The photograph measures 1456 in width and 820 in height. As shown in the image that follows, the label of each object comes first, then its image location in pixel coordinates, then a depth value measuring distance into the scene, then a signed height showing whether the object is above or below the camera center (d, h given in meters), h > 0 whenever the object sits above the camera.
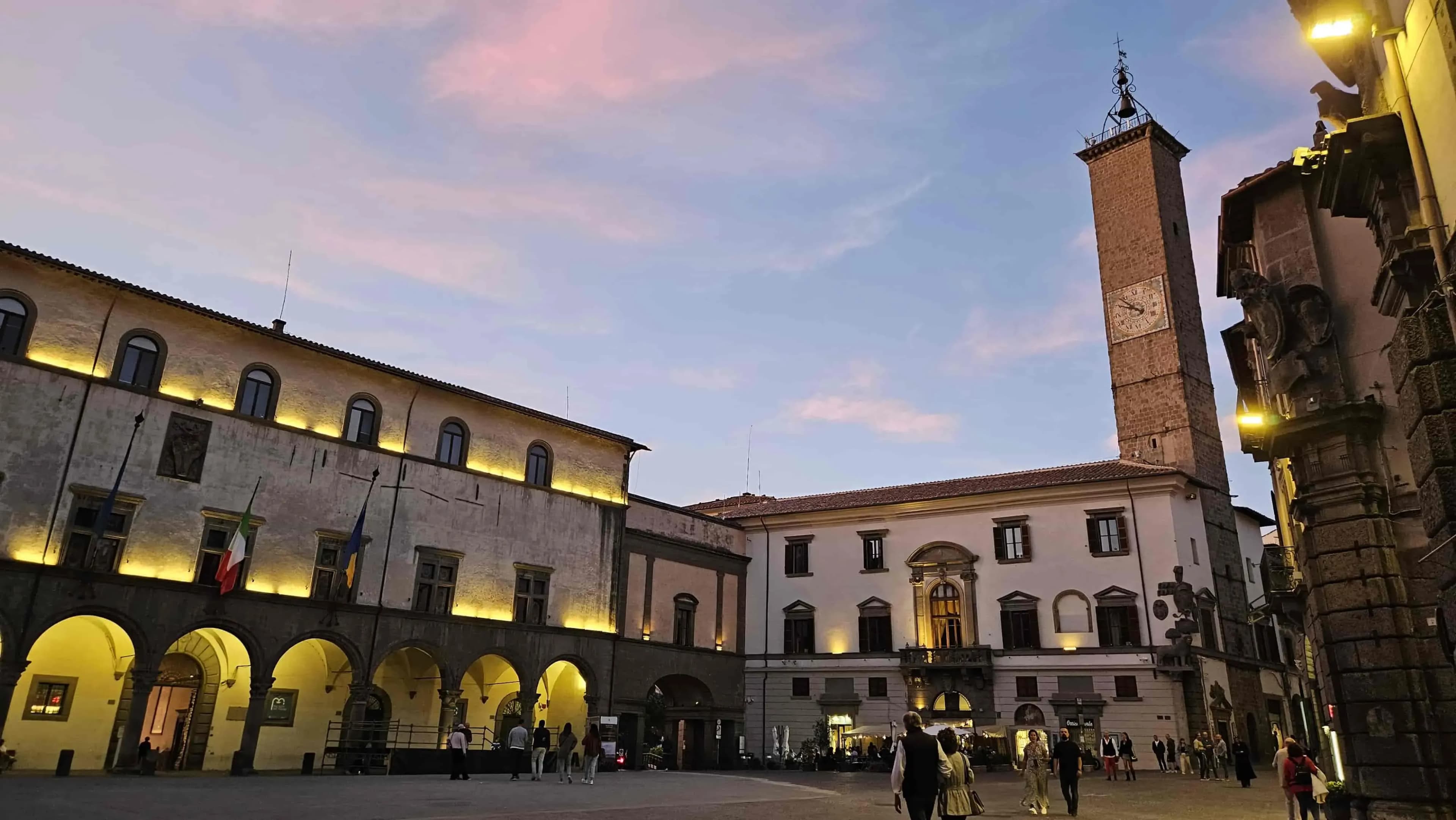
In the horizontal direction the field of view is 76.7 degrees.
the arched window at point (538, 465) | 34.59 +8.73
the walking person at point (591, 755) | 23.17 -1.10
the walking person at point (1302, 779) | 13.03 -0.71
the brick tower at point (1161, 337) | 38.78 +17.44
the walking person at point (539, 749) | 24.23 -1.02
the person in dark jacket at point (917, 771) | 9.52 -0.53
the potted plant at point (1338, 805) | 13.62 -1.08
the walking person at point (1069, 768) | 17.00 -0.81
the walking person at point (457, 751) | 22.72 -1.06
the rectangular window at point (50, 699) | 24.06 -0.09
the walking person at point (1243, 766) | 24.05 -1.00
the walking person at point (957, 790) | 10.76 -0.81
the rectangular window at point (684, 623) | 39.34 +3.63
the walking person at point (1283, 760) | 13.43 -0.51
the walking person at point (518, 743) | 25.27 -0.96
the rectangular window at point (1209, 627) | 35.59 +3.62
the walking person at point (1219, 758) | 29.41 -1.02
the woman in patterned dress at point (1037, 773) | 16.73 -0.90
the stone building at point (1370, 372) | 7.84 +4.36
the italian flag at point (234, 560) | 24.73 +3.59
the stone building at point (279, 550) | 23.69 +4.44
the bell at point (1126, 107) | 50.03 +32.04
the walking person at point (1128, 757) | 28.78 -1.03
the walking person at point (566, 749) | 24.59 -1.02
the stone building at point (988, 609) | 35.16 +4.40
